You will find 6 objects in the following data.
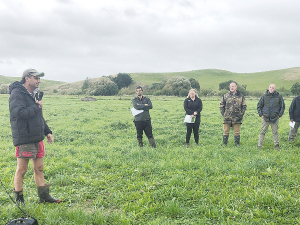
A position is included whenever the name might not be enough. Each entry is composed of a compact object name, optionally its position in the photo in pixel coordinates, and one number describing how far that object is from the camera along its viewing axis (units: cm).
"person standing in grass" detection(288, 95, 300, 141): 1008
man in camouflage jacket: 975
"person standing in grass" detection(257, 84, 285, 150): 901
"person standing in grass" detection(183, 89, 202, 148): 1007
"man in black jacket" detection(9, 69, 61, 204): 434
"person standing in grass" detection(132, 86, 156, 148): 958
